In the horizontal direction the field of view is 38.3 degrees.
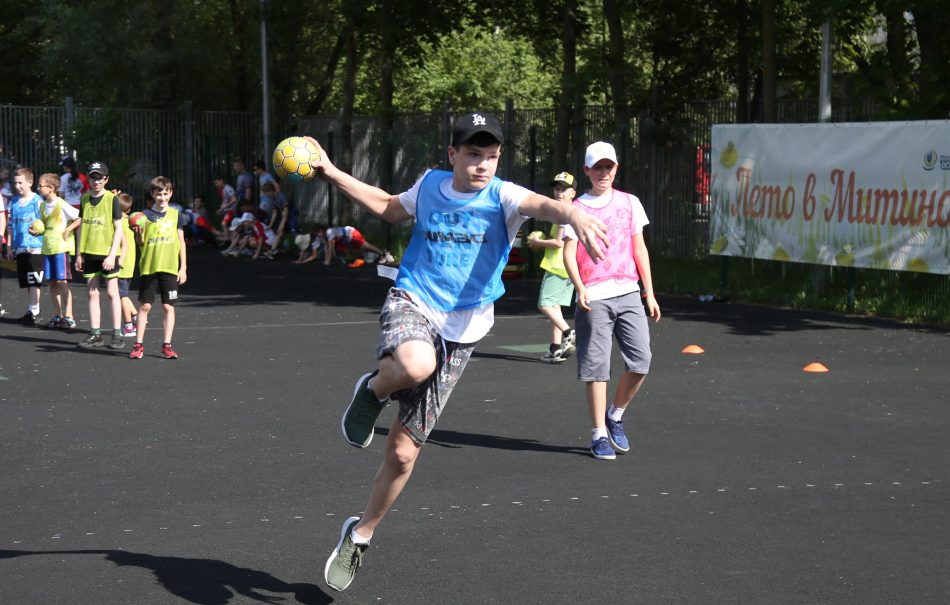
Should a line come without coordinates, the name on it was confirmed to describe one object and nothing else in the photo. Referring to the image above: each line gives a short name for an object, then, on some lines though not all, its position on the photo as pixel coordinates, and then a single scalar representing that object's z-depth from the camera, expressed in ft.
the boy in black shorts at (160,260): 43.78
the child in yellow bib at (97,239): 46.52
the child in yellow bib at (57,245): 51.72
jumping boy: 18.67
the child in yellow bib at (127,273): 46.68
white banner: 52.49
